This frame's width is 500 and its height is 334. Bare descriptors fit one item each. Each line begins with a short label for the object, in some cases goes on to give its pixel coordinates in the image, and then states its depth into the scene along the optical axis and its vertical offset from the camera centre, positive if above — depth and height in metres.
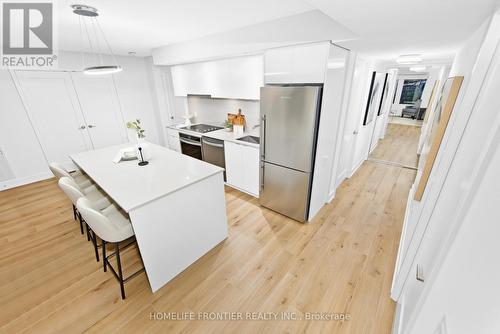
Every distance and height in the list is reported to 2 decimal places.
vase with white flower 2.46 -0.64
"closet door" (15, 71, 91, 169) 3.73 -0.38
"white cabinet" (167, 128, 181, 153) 4.54 -1.06
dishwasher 3.55 -1.04
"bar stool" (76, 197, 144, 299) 1.56 -1.12
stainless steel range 4.00 -0.93
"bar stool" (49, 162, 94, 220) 2.21 -1.08
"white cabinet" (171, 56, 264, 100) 2.96 +0.23
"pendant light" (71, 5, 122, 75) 1.90 +0.77
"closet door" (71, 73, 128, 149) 4.25 -0.35
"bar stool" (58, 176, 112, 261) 1.85 -1.13
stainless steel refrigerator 2.29 -0.65
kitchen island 1.72 -1.00
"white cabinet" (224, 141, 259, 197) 3.14 -1.18
